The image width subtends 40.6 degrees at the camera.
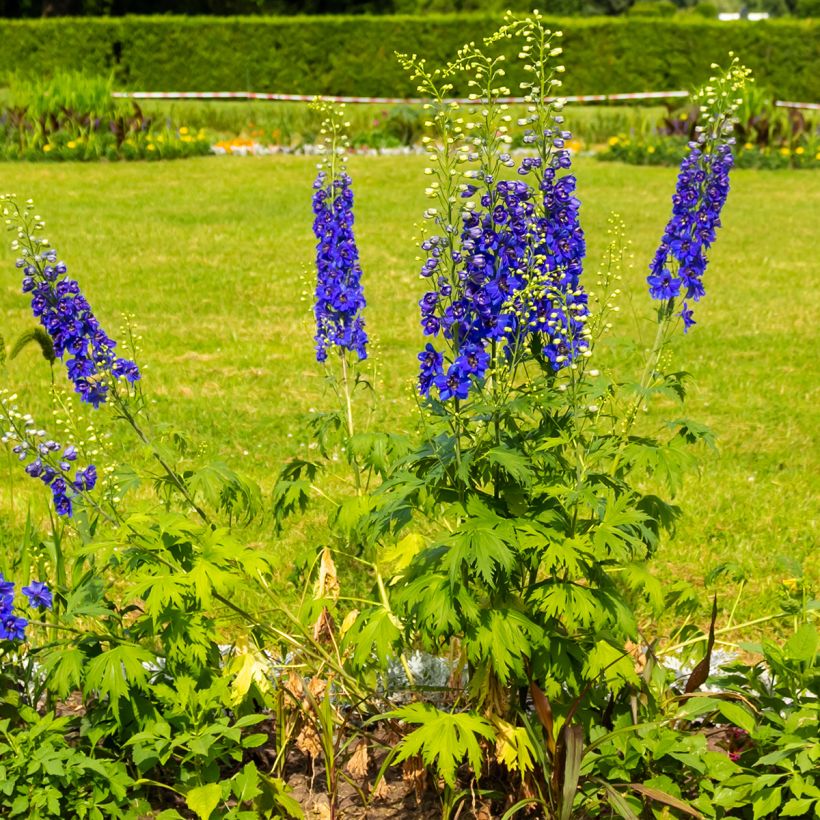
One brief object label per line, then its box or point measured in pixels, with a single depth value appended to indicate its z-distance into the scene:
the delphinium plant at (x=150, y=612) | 2.84
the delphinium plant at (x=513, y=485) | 2.75
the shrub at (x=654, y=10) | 34.84
